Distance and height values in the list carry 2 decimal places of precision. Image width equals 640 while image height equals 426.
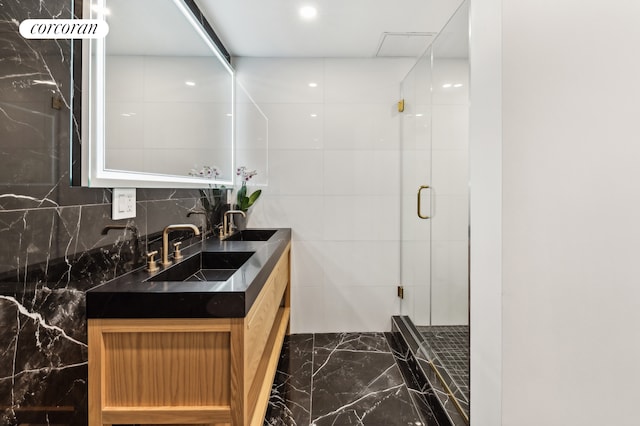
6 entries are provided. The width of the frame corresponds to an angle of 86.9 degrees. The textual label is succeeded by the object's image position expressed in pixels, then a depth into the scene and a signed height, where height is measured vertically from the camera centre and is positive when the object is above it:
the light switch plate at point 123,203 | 1.33 +0.04
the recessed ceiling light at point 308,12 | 2.17 +1.33
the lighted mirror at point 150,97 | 1.19 +0.54
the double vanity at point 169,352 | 1.14 -0.48
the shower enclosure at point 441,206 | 1.80 +0.06
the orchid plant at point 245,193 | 2.81 +0.17
